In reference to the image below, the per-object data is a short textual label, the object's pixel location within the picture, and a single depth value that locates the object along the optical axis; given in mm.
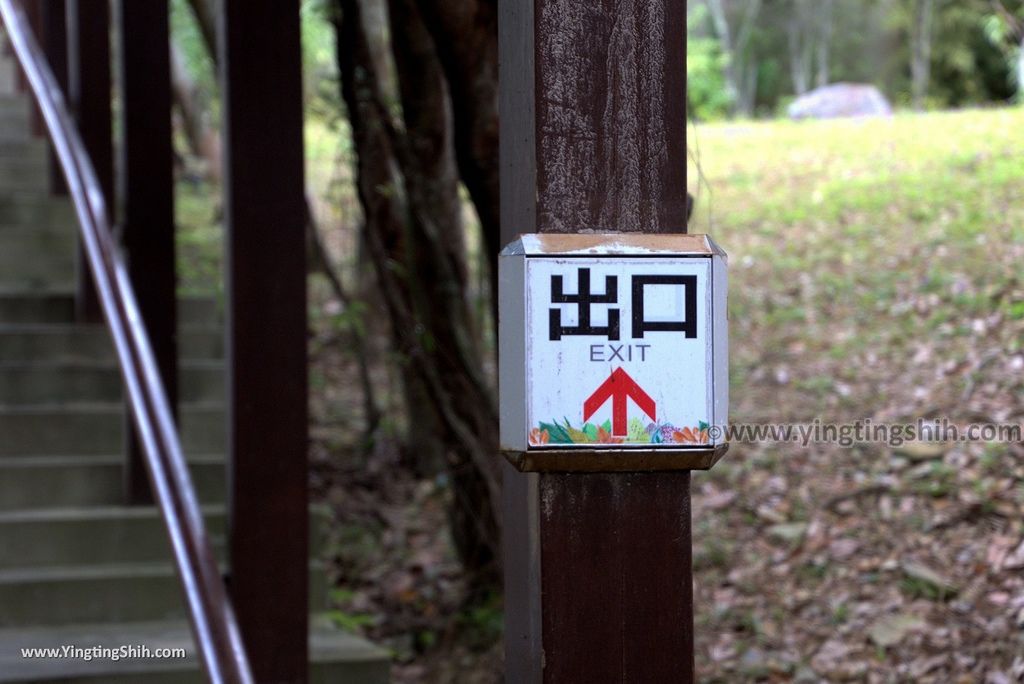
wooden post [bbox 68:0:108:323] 5590
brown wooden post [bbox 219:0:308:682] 3697
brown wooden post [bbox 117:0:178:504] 4785
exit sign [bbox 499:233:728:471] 1695
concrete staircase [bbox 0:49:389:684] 4102
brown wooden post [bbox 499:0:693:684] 1764
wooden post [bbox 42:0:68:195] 6543
